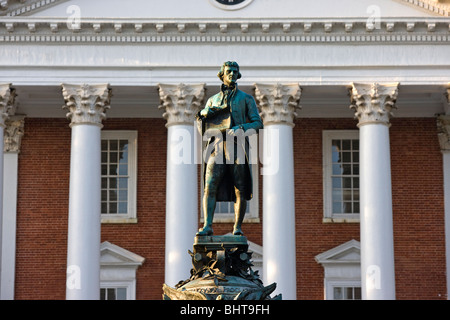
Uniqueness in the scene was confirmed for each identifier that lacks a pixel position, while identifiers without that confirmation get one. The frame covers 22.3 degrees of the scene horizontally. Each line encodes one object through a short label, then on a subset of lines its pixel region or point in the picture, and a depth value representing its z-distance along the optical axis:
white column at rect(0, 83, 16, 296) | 31.94
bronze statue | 14.81
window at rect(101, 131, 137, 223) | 36.47
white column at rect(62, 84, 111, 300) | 31.11
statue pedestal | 13.98
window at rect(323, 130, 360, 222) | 36.50
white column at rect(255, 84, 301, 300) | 31.30
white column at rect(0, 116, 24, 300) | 35.75
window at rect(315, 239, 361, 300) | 35.94
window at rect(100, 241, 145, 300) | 35.81
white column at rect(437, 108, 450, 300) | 36.31
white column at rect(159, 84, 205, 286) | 31.22
